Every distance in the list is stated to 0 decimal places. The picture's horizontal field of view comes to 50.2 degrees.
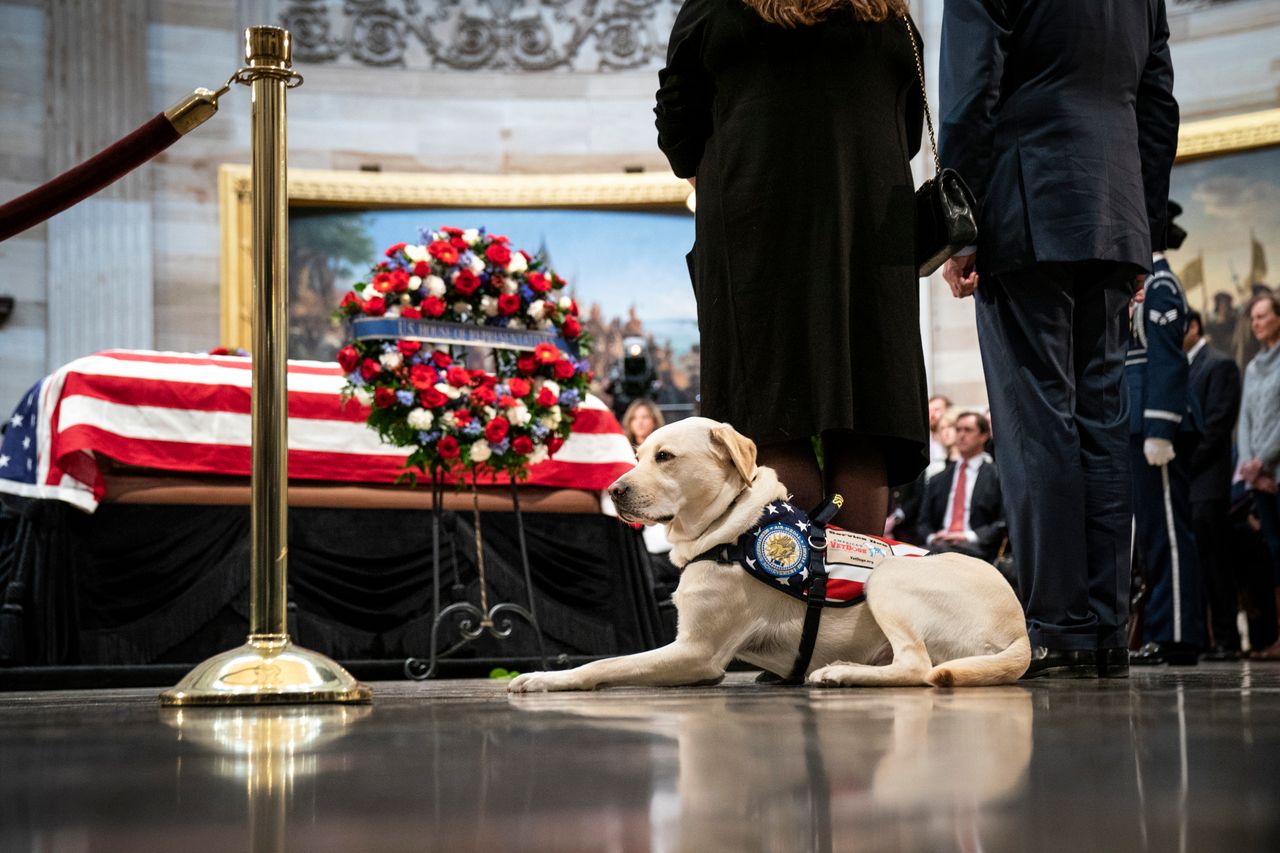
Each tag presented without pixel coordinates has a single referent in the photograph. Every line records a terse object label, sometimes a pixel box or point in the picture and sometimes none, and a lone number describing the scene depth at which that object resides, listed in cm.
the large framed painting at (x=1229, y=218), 1190
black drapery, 556
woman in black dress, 319
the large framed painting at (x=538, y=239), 1320
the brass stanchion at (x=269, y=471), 272
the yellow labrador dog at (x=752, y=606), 293
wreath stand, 536
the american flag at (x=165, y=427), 559
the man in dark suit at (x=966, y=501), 797
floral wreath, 554
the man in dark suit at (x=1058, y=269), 334
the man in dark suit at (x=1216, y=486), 712
